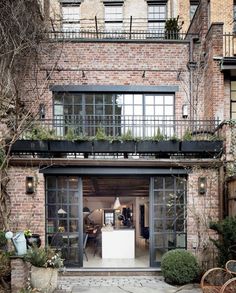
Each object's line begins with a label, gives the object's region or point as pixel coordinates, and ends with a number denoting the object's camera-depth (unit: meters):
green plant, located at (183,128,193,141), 9.71
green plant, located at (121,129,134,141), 9.62
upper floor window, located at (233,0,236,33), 14.08
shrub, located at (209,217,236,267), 7.40
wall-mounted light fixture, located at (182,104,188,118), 12.02
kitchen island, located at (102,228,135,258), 11.45
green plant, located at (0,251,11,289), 7.43
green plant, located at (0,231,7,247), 8.71
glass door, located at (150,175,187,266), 9.73
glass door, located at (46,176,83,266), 9.68
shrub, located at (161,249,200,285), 8.39
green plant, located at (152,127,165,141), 9.68
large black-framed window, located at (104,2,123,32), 15.34
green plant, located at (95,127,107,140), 9.59
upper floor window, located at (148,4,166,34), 15.35
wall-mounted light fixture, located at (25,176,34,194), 9.48
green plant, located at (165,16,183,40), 13.09
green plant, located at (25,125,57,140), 9.47
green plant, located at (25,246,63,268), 7.15
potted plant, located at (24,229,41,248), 8.33
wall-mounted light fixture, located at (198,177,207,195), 9.62
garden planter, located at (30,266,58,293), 7.17
